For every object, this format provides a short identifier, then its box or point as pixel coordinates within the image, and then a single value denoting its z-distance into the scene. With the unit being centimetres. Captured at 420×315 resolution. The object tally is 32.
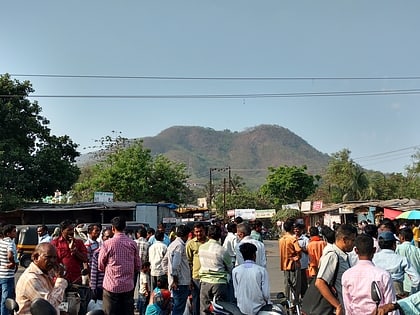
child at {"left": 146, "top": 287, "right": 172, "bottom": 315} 845
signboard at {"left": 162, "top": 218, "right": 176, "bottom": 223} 3078
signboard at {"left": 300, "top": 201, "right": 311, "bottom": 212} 4587
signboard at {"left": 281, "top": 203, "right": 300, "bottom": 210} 5016
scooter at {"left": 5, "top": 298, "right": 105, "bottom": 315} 346
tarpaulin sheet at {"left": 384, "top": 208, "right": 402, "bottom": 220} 2544
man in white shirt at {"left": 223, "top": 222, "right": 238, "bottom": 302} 939
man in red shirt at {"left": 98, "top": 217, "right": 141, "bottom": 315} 739
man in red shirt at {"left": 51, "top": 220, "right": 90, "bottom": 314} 895
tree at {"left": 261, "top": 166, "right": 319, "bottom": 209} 5794
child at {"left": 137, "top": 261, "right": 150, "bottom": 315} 1032
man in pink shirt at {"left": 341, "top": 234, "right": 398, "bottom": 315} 479
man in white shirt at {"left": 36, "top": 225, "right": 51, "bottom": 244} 1210
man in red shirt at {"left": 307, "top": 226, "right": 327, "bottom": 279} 988
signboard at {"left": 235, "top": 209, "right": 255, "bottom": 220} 4909
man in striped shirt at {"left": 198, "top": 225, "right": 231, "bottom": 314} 843
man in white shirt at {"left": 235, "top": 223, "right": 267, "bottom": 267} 923
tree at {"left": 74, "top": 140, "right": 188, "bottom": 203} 4266
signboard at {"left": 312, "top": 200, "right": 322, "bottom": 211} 4302
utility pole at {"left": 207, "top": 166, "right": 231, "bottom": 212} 6771
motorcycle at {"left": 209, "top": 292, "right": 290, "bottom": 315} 619
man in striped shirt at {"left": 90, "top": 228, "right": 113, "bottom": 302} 807
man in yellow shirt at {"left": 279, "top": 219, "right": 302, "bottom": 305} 1068
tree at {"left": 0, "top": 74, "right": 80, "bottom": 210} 3162
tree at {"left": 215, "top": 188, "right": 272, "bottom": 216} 6606
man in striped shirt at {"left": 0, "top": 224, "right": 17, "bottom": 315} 959
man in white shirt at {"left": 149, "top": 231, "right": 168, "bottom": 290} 1013
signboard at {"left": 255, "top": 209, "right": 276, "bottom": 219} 5081
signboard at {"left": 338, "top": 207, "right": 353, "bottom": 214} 3107
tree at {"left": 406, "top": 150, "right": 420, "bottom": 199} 5331
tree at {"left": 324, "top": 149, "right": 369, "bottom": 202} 5450
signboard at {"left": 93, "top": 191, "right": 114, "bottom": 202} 3727
